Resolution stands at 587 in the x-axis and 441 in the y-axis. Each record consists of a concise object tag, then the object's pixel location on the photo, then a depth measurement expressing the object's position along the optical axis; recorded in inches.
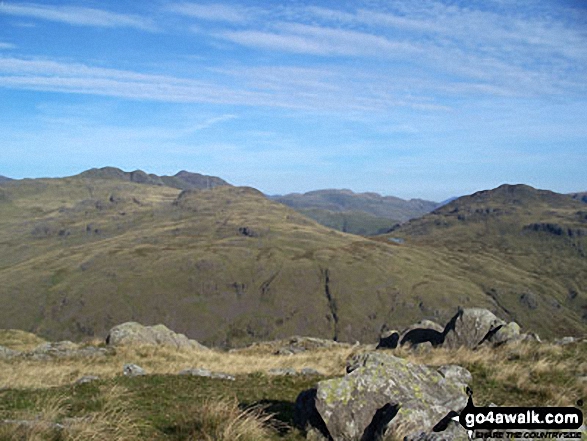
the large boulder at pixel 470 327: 1294.3
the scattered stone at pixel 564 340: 1122.2
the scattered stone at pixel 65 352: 1043.3
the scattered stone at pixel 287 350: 1528.1
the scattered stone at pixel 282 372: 762.8
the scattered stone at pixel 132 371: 729.0
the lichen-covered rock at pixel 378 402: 382.0
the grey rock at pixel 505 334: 1112.8
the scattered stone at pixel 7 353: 1036.2
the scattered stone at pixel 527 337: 1059.5
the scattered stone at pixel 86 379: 644.9
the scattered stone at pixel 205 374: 724.0
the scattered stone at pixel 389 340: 1664.1
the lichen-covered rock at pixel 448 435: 300.4
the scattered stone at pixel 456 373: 579.9
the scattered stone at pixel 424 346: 1193.4
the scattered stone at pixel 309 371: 776.1
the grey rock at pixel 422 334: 1509.6
